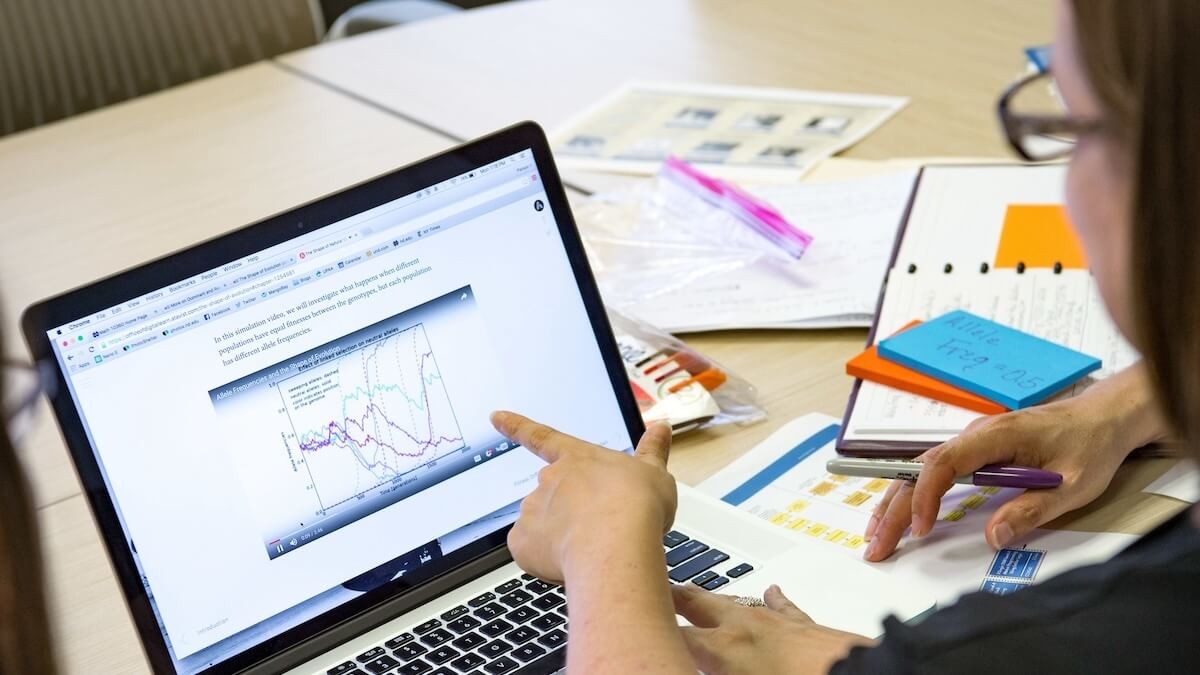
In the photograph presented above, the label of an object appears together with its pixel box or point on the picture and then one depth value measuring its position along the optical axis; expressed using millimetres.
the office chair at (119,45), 2299
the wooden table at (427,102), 1626
